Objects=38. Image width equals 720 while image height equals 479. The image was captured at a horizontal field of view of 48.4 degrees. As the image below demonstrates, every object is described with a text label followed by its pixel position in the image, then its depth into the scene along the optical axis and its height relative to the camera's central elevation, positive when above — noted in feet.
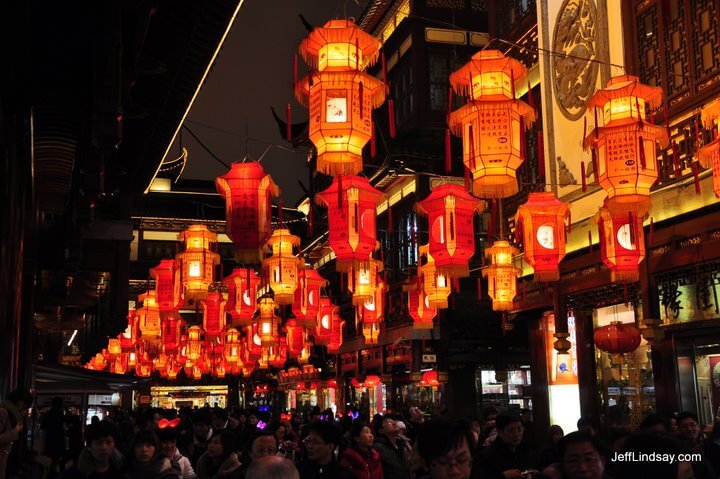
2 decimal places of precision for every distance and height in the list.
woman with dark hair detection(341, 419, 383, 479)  22.39 -2.17
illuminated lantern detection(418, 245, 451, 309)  57.41 +6.28
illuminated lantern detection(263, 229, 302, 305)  55.36 +7.48
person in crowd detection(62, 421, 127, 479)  17.43 -1.71
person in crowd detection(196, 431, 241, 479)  20.47 -2.06
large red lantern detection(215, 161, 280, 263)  41.91 +9.27
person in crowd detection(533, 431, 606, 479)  12.80 -1.41
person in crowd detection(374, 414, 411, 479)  23.97 -2.33
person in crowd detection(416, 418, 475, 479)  11.19 -1.04
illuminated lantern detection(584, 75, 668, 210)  31.40 +8.95
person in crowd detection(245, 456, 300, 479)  10.58 -1.19
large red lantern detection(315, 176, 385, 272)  40.52 +7.96
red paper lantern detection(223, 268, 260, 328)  65.57 +6.74
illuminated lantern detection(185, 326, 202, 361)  113.08 +5.22
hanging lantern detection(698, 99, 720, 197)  31.24 +8.62
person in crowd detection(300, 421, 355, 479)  16.99 -1.71
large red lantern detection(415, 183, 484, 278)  39.65 +7.27
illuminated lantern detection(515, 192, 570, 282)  38.96 +6.72
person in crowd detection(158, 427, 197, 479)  22.22 -1.98
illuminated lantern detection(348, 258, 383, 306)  59.11 +6.67
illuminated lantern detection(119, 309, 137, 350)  93.45 +5.22
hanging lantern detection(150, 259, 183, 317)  61.98 +7.22
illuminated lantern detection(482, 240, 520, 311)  50.19 +6.06
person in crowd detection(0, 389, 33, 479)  22.56 -1.18
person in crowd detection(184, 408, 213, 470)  29.55 -1.87
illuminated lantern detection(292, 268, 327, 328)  62.75 +6.34
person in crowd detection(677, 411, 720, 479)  15.79 -1.98
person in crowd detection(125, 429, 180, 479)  19.67 -1.93
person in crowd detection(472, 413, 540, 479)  18.10 -1.84
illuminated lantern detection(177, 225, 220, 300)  56.65 +8.41
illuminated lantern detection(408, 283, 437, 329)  61.62 +5.03
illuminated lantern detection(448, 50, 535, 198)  30.96 +9.78
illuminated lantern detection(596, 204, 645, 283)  36.96 +5.60
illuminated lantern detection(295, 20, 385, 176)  30.71 +10.88
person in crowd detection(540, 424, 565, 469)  20.26 -2.13
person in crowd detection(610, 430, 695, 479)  10.12 -1.10
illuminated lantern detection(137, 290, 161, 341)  78.02 +6.10
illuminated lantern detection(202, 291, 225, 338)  75.61 +6.24
